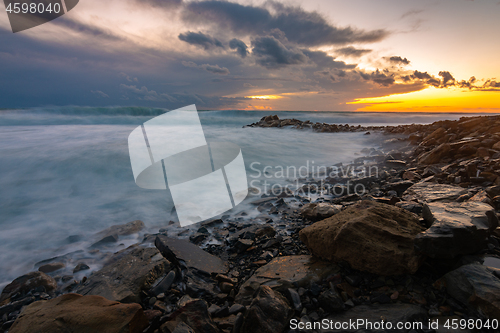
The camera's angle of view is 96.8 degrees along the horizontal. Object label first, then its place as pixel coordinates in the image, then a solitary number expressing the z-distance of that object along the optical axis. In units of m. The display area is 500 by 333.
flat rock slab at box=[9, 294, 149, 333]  1.43
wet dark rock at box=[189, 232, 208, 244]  3.21
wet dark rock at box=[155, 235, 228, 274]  2.41
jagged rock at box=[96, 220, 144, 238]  3.56
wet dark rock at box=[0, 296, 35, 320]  2.03
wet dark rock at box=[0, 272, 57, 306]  2.29
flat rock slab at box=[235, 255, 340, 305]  1.98
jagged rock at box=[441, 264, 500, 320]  1.44
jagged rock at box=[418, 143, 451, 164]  5.77
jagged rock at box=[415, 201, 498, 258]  1.78
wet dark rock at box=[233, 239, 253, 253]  2.81
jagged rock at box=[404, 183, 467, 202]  2.92
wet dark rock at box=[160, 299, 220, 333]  1.58
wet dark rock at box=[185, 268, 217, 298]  2.09
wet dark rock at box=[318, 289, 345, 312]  1.70
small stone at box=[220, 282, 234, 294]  2.13
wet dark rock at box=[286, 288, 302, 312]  1.75
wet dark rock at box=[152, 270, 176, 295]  2.09
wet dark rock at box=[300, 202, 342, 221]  3.27
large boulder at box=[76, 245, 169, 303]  2.01
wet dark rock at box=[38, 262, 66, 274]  2.70
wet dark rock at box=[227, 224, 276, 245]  3.05
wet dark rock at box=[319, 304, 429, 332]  1.53
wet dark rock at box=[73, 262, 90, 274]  2.69
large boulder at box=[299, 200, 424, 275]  1.88
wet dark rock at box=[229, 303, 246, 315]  1.82
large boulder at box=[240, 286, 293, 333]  1.56
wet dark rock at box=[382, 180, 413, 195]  4.21
